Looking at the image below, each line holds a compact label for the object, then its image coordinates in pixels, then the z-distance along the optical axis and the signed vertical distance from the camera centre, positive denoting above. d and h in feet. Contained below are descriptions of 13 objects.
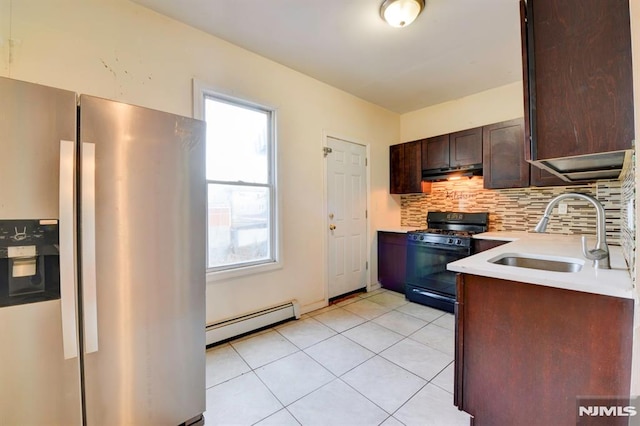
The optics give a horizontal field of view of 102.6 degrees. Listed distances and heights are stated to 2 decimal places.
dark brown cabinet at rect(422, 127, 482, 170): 10.54 +2.67
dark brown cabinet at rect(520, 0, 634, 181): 3.23 +1.77
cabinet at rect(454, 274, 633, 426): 3.32 -2.09
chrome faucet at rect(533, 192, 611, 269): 4.12 -0.45
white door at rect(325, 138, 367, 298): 10.90 -0.14
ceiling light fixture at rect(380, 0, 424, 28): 6.05 +4.89
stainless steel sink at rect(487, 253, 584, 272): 5.06 -1.10
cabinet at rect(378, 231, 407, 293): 11.83 -2.27
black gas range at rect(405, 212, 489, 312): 9.71 -1.71
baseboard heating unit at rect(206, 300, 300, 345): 7.41 -3.40
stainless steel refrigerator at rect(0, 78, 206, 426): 3.19 -0.65
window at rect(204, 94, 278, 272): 7.71 +0.96
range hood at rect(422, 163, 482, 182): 10.67 +1.69
